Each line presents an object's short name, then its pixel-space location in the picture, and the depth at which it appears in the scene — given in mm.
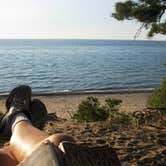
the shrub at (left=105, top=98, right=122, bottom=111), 4310
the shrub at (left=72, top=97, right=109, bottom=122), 4152
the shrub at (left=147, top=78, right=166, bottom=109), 4585
